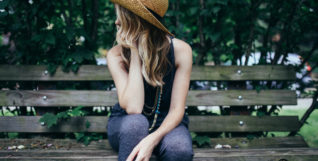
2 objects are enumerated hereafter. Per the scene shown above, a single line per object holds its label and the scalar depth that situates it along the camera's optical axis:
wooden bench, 2.92
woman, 1.95
